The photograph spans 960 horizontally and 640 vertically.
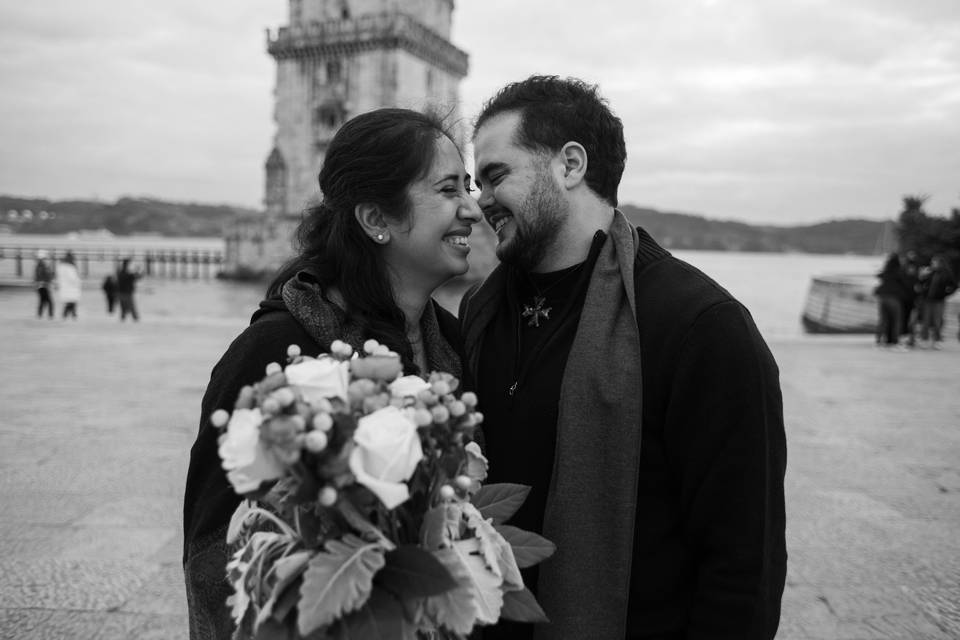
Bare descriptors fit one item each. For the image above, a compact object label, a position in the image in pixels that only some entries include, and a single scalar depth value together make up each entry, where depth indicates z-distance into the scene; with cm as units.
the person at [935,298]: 1625
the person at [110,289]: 2441
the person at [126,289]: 1945
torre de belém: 4922
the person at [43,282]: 1972
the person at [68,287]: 1869
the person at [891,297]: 1573
